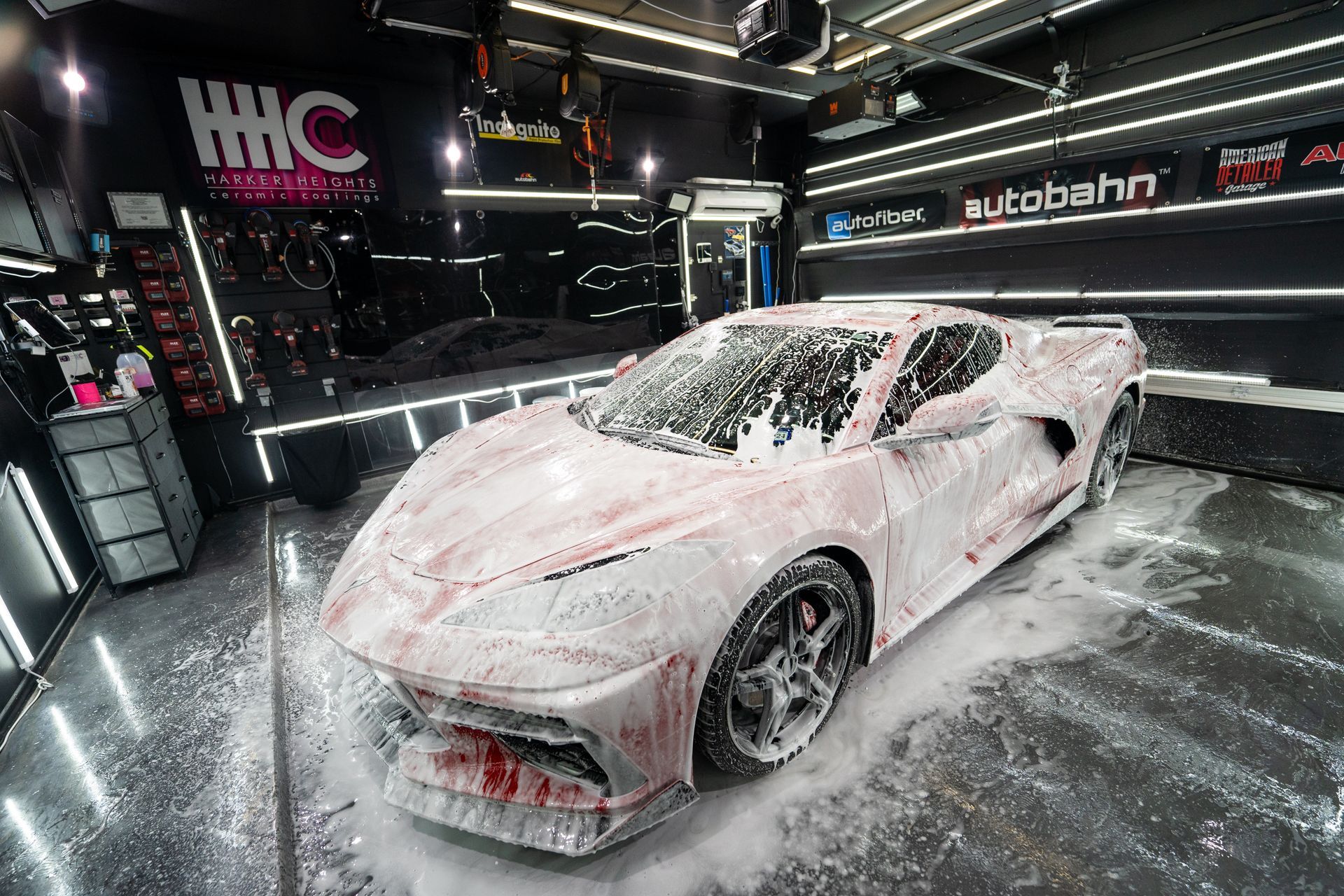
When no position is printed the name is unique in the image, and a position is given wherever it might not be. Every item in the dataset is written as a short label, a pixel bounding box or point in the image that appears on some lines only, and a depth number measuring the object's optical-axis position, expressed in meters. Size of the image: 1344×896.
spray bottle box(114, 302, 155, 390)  3.52
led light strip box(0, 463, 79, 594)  2.38
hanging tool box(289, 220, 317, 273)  4.11
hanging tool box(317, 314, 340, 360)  4.31
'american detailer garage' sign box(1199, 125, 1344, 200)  3.15
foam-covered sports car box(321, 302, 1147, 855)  1.15
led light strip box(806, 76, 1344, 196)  3.28
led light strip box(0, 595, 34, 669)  2.00
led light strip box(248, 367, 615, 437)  4.00
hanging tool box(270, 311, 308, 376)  4.14
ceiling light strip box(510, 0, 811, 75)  3.43
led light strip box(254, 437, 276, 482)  4.19
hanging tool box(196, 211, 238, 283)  3.86
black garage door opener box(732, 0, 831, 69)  2.57
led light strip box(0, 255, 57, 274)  2.62
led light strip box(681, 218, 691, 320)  6.70
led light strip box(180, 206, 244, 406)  3.85
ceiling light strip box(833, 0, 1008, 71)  3.90
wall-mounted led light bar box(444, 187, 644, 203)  4.90
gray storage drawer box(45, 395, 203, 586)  2.57
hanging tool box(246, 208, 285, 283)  3.98
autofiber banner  5.50
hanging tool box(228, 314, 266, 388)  4.02
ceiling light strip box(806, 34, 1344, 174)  3.27
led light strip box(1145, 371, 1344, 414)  3.29
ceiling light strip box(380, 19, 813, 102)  3.37
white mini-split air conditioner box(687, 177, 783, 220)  6.40
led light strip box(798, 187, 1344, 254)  3.29
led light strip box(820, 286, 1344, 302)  3.33
